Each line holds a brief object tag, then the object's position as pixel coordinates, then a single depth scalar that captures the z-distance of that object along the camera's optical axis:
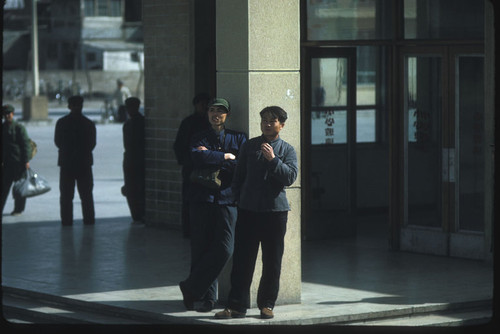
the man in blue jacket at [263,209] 9.42
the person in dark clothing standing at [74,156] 16.17
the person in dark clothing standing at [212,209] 9.80
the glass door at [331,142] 14.55
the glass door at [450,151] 12.99
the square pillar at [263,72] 9.98
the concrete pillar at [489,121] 12.28
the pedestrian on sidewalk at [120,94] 39.81
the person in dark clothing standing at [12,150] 16.88
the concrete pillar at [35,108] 42.34
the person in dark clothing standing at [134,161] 16.33
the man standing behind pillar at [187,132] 13.12
